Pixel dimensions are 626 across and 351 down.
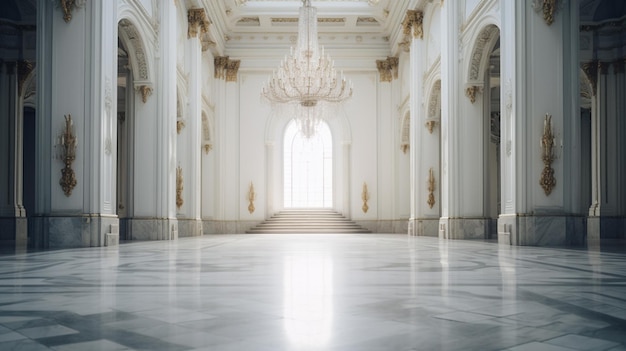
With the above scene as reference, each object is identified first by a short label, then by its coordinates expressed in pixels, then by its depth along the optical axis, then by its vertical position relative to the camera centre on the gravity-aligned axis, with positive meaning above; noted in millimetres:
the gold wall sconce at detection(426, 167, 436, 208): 19125 +15
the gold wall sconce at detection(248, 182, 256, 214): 24906 -256
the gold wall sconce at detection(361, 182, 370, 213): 24906 -239
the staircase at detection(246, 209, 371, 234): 23969 -1246
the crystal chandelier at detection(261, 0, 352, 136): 17625 +3219
